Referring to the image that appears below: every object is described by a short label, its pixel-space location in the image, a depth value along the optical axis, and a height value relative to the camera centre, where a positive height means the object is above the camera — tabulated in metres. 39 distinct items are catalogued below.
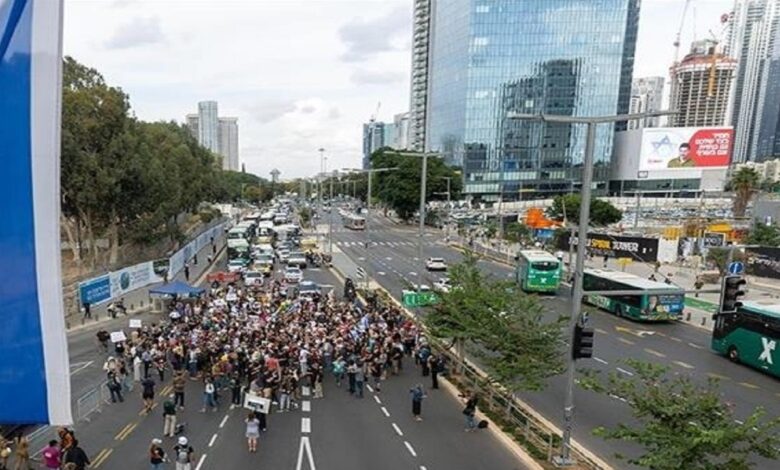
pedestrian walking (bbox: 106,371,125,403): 19.38 -8.11
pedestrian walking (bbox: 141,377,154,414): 18.34 -7.83
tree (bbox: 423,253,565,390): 17.50 -5.33
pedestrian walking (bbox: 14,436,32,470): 13.71 -7.50
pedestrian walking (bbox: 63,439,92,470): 13.35 -7.30
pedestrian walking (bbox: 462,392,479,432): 17.89 -7.69
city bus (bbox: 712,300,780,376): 24.11 -6.88
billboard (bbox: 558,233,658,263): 57.00 -7.30
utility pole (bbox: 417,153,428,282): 28.30 -1.58
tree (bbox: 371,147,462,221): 94.50 -3.11
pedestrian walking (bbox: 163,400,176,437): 16.45 -7.84
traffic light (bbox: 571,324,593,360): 14.23 -4.28
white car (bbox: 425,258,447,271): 52.69 -9.19
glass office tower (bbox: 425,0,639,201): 122.38 +19.84
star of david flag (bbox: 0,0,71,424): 5.87 -0.76
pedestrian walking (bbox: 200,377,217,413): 18.86 -8.02
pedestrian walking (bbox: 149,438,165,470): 13.70 -7.36
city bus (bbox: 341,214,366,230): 96.38 -10.68
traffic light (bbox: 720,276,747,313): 14.23 -2.82
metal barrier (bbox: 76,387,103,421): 17.94 -8.26
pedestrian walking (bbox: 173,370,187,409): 18.47 -7.67
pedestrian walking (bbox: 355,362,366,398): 20.70 -7.90
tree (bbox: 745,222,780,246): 57.25 -5.44
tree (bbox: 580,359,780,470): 9.41 -4.34
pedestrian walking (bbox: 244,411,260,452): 15.73 -7.59
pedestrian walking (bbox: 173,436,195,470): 13.57 -7.23
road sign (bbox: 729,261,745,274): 30.87 -4.93
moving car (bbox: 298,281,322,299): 36.19 -8.59
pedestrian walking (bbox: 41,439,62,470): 13.55 -7.41
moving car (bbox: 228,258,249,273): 47.83 -9.49
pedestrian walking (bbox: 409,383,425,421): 18.77 -7.78
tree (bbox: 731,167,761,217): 76.88 -0.60
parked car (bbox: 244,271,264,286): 41.53 -8.98
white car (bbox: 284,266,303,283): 44.56 -9.17
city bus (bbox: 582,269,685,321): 33.84 -7.64
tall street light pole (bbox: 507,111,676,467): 13.87 -1.72
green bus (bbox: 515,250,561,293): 41.62 -7.52
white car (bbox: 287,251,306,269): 51.88 -9.26
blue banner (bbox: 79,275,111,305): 31.76 -8.16
